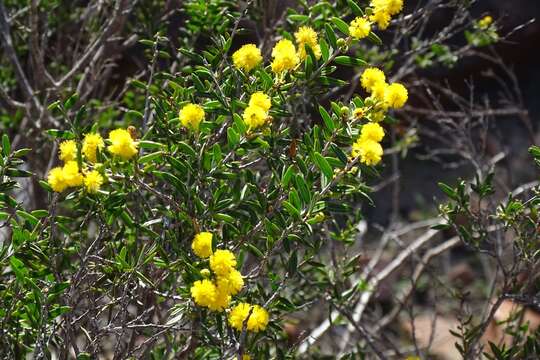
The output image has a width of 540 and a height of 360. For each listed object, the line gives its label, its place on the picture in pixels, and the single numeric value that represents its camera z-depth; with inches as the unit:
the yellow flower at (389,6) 84.2
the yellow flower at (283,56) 82.2
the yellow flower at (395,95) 78.7
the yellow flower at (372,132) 74.4
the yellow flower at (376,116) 80.4
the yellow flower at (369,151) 73.8
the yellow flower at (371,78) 81.4
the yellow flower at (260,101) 76.7
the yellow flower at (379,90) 79.6
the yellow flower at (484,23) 136.2
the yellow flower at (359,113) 80.2
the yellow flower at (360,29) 83.7
